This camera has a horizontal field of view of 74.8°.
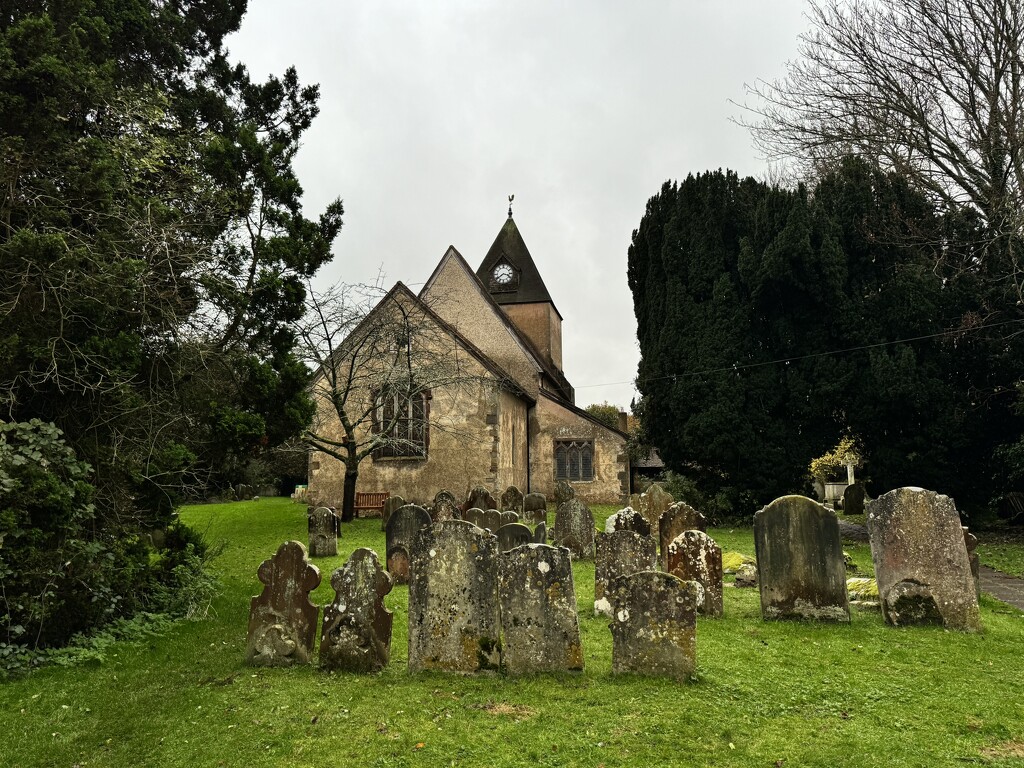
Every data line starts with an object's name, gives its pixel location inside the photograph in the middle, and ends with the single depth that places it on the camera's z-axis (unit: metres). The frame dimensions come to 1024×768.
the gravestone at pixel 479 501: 15.93
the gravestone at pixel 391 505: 14.89
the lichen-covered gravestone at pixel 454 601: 5.70
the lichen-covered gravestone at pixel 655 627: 5.45
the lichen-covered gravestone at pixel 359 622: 5.71
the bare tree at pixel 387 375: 17.66
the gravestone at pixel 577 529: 11.99
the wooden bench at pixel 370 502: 19.88
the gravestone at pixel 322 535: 12.64
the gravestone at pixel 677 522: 9.90
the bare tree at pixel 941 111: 15.41
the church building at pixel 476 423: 20.58
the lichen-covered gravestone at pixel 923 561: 6.90
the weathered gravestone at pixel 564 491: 18.81
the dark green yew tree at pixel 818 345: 15.77
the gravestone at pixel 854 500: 21.22
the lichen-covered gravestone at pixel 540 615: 5.61
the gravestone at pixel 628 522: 9.16
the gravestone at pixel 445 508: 12.59
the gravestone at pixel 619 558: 7.67
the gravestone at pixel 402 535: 9.61
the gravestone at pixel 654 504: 13.82
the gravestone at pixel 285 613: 5.90
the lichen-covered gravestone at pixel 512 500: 16.92
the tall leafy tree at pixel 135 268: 6.47
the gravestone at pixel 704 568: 7.62
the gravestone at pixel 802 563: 7.23
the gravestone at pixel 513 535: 8.41
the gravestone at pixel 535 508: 16.36
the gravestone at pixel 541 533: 9.69
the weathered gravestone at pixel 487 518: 11.59
